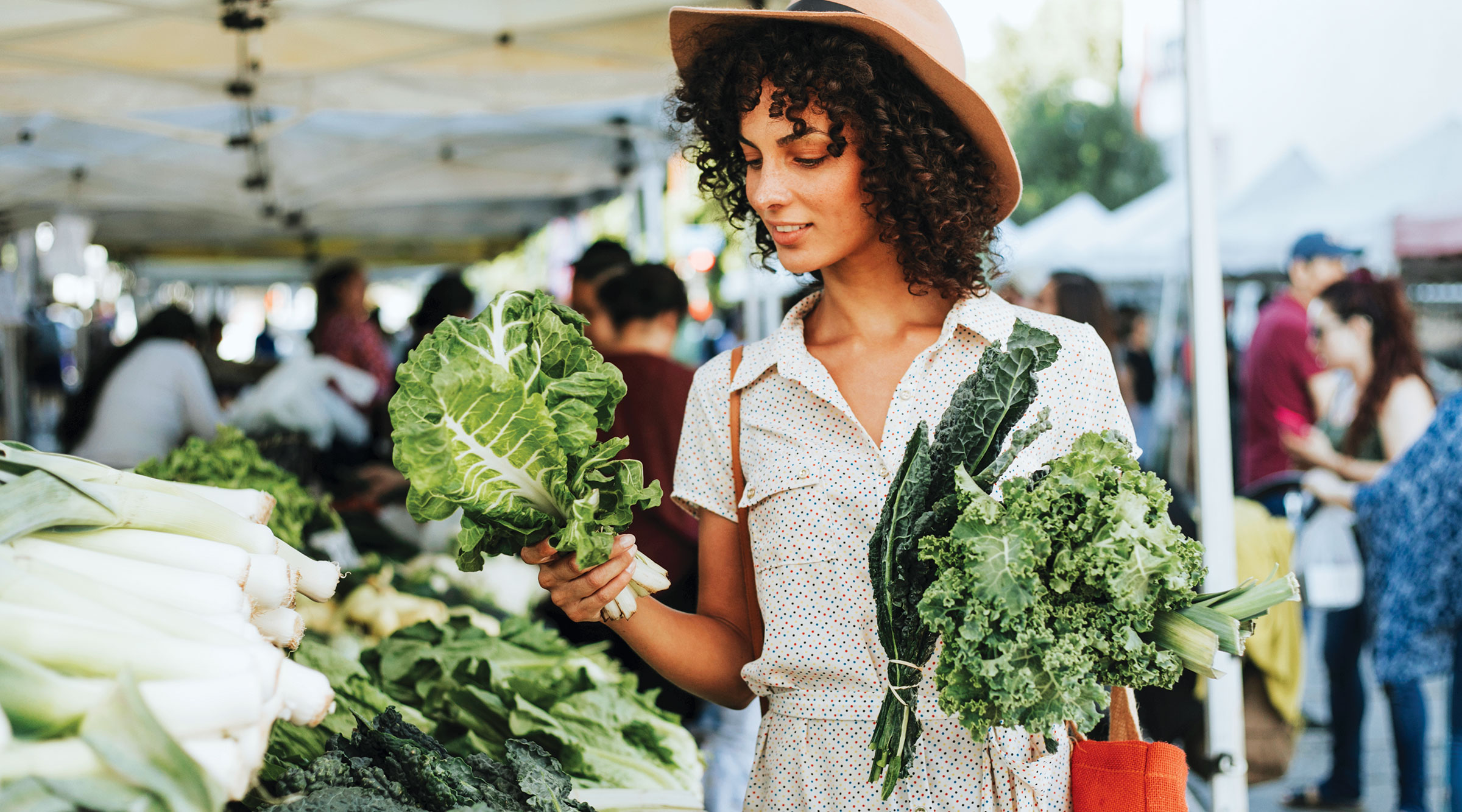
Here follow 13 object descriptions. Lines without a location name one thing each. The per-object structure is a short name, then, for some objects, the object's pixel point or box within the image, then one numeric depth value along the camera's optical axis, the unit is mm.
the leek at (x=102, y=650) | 1024
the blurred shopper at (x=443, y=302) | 5613
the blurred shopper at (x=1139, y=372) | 9445
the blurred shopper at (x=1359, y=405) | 5145
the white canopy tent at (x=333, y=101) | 4719
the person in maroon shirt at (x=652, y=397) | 3500
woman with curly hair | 1644
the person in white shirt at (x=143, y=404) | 5449
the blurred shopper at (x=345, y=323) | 6926
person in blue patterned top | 4367
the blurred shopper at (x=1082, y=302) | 4664
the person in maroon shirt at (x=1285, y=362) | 5914
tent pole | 3166
